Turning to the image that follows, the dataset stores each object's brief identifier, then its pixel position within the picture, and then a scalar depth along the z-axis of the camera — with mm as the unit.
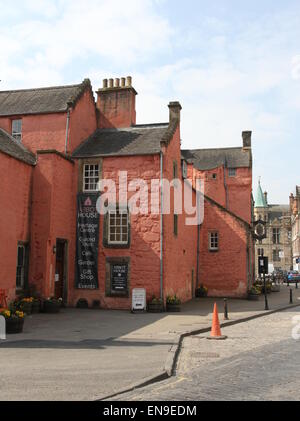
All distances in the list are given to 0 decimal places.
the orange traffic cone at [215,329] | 13319
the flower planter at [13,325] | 13455
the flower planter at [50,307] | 19062
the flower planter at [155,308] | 20453
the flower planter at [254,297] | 28653
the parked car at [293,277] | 53669
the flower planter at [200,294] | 29658
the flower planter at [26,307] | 17700
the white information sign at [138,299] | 20188
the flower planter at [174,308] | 20688
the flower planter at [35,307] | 18891
